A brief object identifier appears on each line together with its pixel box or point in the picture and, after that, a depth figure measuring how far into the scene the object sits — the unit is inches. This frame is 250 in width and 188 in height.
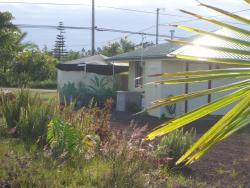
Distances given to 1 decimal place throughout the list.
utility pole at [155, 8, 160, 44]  2330.2
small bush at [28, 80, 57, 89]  2047.2
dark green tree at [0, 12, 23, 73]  1063.0
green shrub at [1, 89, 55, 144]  358.3
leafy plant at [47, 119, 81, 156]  283.4
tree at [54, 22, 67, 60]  3489.2
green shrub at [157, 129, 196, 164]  363.6
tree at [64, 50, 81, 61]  2676.2
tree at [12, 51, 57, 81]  1668.3
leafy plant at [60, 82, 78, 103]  1119.6
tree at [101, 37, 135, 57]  2388.0
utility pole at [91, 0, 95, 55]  1861.0
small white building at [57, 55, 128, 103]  1160.2
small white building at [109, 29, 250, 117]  867.4
